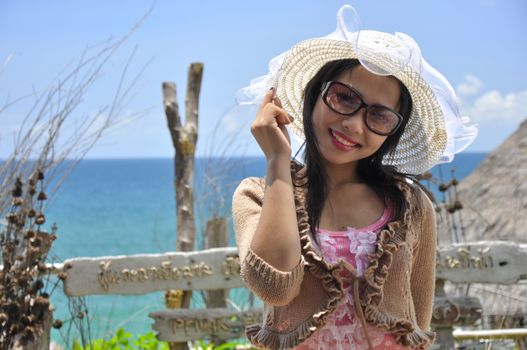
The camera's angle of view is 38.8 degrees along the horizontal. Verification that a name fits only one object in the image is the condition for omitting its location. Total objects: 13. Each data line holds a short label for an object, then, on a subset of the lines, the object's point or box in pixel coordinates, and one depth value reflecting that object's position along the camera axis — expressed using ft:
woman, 5.23
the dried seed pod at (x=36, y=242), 11.99
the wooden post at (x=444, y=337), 13.62
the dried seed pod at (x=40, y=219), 11.84
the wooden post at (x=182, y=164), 16.48
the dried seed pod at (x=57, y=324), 12.21
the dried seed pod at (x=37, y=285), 12.04
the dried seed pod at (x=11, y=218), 11.59
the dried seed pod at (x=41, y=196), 11.87
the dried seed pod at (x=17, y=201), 11.40
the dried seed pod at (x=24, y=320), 12.01
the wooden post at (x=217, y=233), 17.40
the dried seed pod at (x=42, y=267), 12.23
